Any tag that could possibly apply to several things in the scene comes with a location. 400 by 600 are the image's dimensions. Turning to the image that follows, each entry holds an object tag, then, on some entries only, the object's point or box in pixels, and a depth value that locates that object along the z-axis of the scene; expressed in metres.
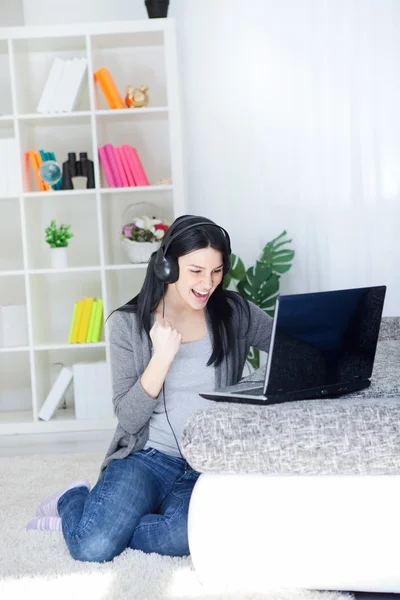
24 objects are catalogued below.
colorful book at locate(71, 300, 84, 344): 4.27
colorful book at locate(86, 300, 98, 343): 4.27
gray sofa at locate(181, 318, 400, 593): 1.60
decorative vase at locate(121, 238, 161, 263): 4.19
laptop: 1.74
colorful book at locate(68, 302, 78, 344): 4.25
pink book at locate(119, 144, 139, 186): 4.22
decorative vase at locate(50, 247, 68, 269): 4.27
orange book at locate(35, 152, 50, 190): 4.28
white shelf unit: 4.20
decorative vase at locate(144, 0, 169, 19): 4.21
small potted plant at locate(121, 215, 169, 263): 4.19
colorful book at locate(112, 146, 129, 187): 4.21
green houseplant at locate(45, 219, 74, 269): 4.27
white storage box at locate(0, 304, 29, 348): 4.36
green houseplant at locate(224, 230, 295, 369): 4.09
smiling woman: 2.04
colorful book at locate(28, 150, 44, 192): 4.26
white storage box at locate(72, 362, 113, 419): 4.26
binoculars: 4.27
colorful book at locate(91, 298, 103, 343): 4.27
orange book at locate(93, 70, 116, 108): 4.22
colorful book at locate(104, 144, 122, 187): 4.20
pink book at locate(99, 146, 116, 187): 4.21
